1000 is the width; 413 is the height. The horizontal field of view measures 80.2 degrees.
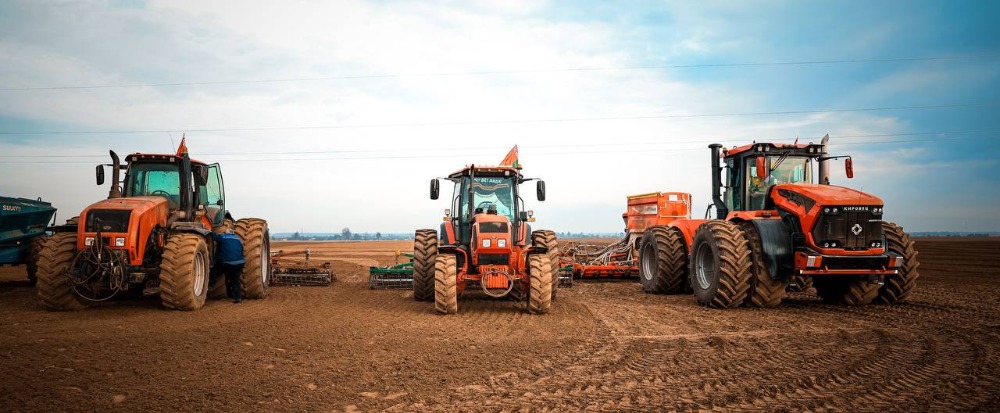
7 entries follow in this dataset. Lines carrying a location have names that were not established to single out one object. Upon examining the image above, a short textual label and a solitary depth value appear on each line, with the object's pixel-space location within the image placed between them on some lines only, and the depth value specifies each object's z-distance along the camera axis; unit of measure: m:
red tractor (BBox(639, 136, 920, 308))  9.24
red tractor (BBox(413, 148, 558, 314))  9.45
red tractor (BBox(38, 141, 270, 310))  8.62
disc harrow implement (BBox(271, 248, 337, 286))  14.55
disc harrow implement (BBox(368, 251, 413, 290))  13.60
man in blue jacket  10.24
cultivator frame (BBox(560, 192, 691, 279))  15.87
